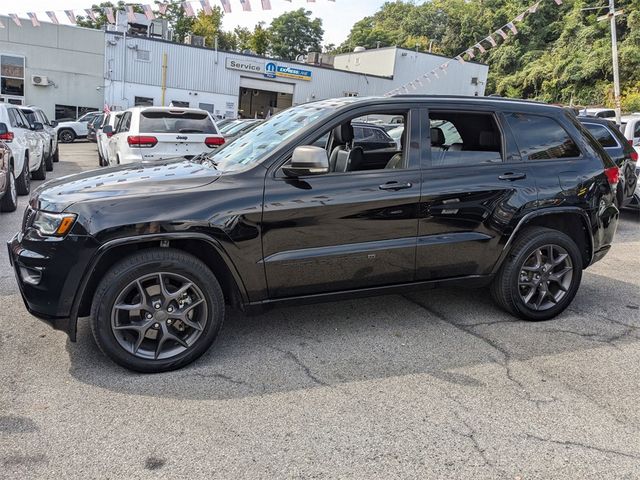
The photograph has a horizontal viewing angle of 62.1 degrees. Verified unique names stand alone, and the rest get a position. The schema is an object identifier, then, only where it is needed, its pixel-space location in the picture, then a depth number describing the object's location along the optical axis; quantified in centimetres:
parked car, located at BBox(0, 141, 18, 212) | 735
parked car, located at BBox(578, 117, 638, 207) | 870
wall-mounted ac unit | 2870
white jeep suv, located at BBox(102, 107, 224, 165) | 944
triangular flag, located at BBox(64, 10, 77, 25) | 1415
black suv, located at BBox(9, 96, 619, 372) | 327
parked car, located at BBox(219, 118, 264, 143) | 1545
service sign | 3384
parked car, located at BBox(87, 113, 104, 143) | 2236
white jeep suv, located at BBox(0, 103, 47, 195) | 862
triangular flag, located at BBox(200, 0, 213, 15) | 1130
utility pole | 1805
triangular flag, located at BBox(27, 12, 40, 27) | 1493
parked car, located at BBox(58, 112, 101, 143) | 2619
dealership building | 2873
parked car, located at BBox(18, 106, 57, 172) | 1089
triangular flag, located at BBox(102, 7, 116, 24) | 1436
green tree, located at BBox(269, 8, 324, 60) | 7519
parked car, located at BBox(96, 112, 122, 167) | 1346
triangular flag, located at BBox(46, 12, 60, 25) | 1450
